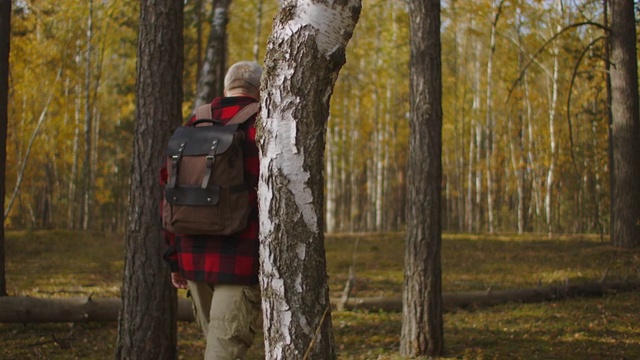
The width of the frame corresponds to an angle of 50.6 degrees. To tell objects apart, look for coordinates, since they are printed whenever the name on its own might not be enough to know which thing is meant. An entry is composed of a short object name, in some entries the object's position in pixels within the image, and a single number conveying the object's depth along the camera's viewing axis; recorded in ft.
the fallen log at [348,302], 23.68
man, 12.20
